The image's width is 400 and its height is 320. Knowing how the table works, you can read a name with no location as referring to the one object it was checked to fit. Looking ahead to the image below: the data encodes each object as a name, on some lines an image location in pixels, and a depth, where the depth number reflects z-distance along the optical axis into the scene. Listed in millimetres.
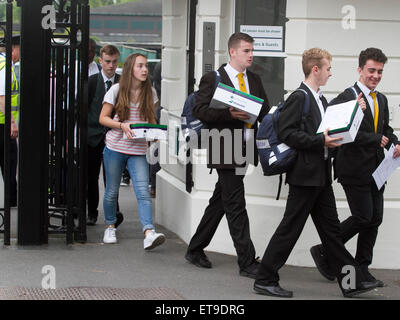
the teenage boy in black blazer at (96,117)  16368
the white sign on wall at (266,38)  14304
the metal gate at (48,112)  14069
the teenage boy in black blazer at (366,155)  12260
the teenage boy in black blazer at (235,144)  12678
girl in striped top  14540
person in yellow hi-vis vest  17270
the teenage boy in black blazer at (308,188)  11378
